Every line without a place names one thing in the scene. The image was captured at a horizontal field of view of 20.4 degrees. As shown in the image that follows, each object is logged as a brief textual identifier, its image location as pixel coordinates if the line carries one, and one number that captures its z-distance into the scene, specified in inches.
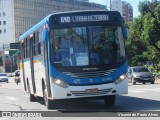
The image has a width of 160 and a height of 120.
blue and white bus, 570.9
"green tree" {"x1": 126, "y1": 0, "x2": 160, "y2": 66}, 1713.8
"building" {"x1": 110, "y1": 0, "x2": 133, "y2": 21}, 4234.7
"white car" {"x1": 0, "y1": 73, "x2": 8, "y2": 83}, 2691.9
